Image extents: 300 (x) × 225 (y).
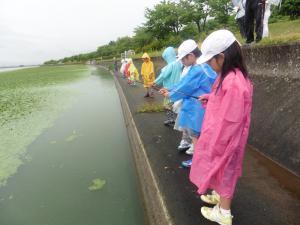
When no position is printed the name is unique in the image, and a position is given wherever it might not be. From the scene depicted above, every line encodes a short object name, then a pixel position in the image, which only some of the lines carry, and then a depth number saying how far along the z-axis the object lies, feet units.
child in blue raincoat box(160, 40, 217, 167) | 8.43
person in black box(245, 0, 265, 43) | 15.35
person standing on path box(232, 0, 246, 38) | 17.76
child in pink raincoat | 5.62
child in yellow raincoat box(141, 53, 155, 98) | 23.69
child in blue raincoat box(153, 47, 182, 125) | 13.20
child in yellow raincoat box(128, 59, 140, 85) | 35.97
